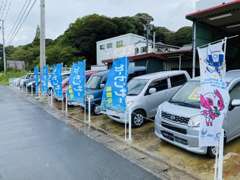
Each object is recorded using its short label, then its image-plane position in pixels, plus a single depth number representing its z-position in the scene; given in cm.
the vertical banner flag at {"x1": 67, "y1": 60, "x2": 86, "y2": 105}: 852
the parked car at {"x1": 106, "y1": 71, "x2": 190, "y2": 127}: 707
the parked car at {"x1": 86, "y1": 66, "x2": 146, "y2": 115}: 925
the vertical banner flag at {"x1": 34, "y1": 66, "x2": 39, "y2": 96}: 1637
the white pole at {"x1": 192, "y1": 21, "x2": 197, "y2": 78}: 812
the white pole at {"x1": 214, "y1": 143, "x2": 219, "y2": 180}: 357
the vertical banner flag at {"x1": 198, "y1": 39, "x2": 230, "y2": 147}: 325
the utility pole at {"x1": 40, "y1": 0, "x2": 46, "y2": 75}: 1593
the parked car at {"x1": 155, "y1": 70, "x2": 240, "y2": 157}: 454
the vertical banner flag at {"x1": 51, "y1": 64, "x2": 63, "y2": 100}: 1109
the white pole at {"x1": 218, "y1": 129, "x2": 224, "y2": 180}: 335
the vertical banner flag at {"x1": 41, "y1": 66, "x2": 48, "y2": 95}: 1405
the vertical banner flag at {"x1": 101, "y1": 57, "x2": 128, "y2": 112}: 619
